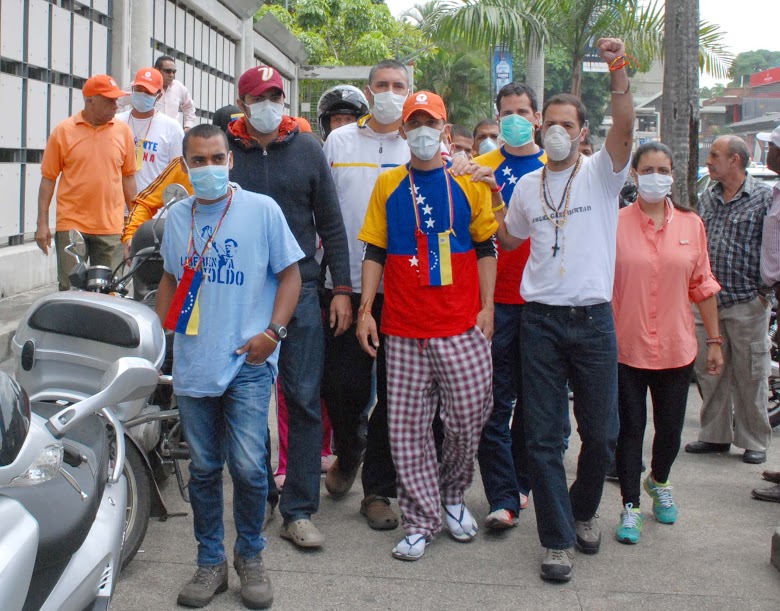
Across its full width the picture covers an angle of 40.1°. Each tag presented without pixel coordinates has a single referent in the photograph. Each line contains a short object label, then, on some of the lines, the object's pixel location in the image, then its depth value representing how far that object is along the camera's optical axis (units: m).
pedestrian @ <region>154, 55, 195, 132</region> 11.12
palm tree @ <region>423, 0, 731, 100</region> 19.72
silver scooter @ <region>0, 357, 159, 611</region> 2.48
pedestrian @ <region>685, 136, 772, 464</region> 6.55
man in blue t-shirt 4.14
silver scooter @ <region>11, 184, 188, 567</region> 4.24
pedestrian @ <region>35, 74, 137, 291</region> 7.44
